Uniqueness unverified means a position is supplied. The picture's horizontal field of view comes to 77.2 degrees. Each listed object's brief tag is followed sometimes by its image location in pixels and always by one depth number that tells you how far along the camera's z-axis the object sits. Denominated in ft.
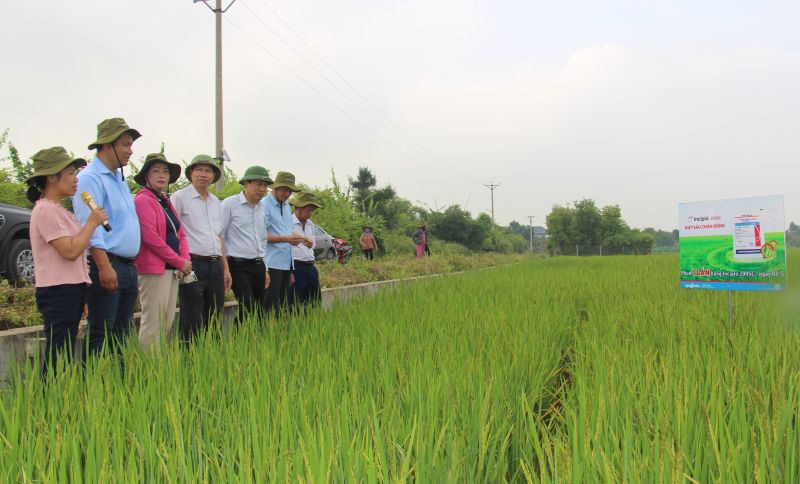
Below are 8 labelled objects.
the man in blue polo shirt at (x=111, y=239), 8.84
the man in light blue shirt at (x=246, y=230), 13.15
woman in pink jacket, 10.22
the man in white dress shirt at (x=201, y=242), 11.45
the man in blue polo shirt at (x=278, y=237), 14.20
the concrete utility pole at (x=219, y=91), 40.56
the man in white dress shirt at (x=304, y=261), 15.84
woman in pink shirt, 8.03
